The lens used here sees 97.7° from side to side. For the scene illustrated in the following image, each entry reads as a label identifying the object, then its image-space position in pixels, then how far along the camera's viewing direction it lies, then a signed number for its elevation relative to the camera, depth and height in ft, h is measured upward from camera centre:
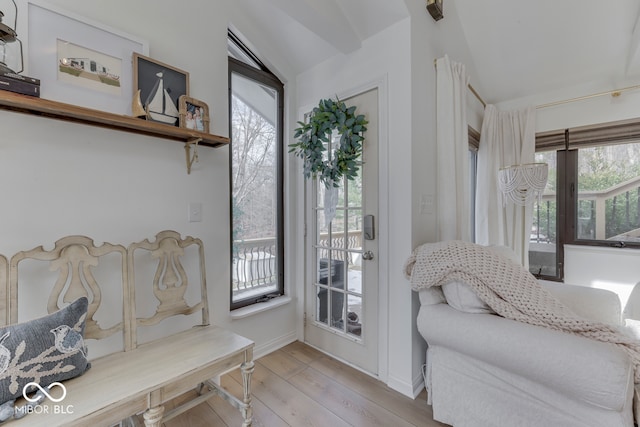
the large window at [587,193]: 8.08 +0.50
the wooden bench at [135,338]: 3.33 -2.18
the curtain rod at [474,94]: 7.93 +3.42
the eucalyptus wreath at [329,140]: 6.44 +1.66
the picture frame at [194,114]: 5.20 +1.84
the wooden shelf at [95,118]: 3.56 +1.41
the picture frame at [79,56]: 4.05 +2.39
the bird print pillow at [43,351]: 3.02 -1.63
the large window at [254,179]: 7.02 +0.83
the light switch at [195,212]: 5.76 -0.04
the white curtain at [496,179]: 8.93 +0.98
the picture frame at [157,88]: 4.78 +2.20
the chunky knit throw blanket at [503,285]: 3.73 -1.22
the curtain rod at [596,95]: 7.63 +3.23
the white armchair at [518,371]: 3.32 -2.18
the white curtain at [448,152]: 6.38 +1.32
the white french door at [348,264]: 6.50 -1.39
